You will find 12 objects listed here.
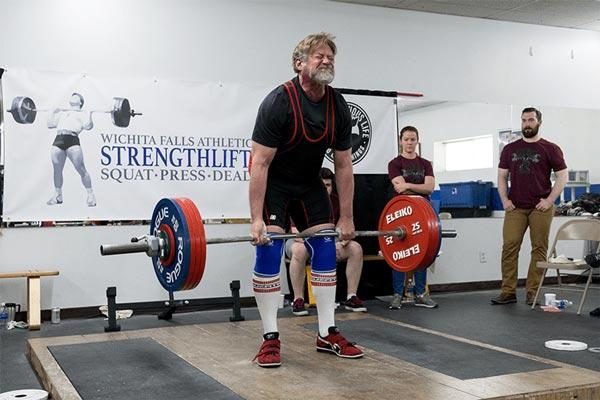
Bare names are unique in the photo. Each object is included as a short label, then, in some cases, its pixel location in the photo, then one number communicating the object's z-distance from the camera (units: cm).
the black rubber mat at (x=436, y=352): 279
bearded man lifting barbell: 280
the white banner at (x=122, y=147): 462
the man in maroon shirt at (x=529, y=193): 490
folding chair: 466
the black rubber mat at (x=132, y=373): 252
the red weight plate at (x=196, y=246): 265
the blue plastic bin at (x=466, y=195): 618
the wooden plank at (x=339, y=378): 239
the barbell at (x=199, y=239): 266
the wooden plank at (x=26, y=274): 425
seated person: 473
